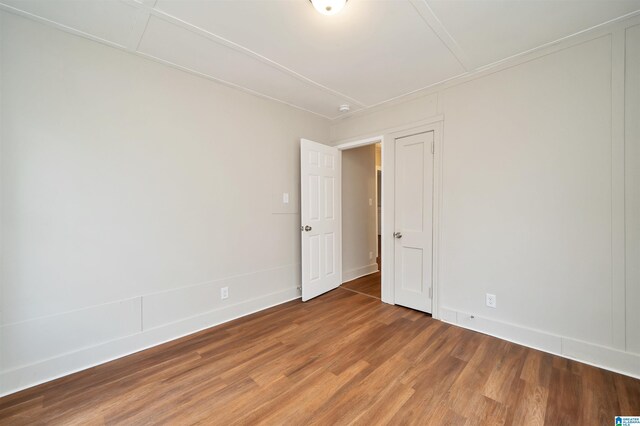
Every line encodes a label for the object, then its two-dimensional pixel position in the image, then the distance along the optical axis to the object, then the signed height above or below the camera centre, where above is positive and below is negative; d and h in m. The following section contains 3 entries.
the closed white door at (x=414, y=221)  2.98 -0.12
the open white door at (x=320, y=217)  3.44 -0.08
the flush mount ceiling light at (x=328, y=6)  1.64 +1.31
